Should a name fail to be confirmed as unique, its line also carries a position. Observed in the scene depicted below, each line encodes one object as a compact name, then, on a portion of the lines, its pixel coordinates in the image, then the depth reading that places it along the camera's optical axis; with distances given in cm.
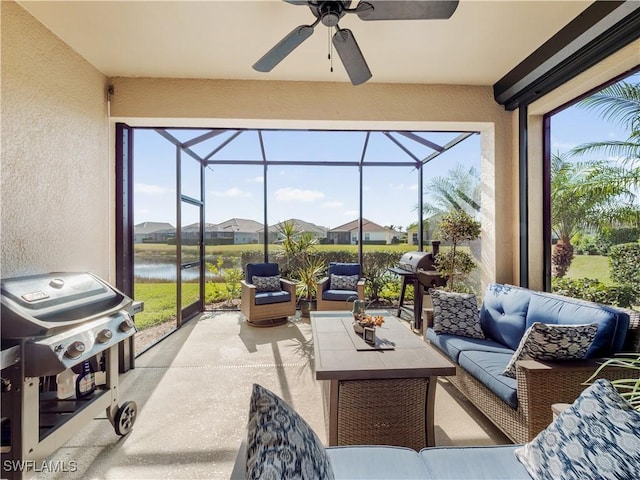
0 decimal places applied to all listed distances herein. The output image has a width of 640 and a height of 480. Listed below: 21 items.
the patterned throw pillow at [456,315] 275
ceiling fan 163
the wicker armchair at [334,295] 460
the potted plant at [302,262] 521
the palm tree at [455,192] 426
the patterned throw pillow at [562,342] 180
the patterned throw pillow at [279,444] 80
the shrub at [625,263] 218
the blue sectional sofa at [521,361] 172
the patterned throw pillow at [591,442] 98
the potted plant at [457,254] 377
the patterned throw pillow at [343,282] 491
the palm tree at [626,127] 216
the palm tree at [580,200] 229
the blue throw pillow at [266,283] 480
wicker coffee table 182
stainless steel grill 147
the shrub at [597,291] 224
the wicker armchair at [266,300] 442
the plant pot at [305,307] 508
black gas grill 415
